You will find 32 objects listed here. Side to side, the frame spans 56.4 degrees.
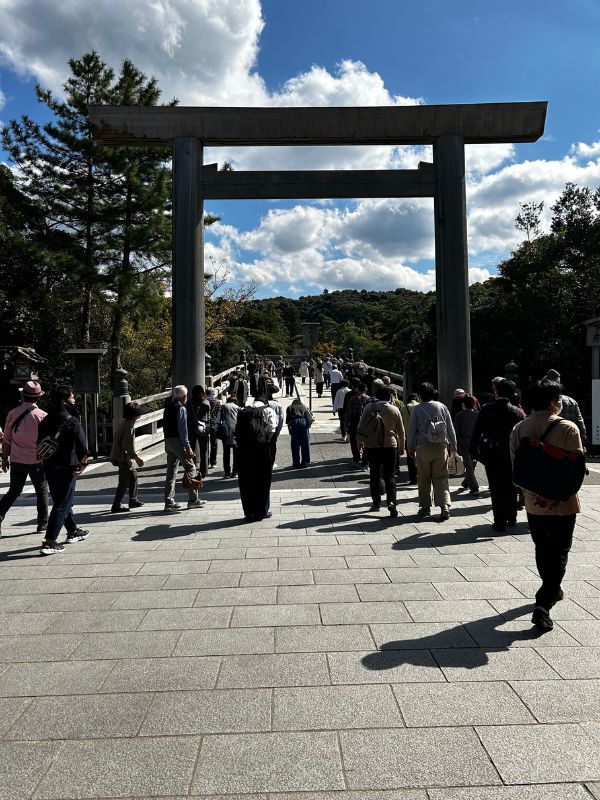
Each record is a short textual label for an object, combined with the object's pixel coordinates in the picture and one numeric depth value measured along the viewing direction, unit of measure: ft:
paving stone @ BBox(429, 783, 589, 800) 6.66
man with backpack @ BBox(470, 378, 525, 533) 19.02
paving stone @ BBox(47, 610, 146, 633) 11.75
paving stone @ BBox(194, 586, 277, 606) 13.00
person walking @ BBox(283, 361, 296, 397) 77.91
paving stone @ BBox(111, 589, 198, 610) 12.98
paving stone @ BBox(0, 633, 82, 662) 10.55
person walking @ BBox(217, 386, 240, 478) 29.14
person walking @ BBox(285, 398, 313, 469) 31.19
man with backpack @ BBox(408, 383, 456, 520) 19.92
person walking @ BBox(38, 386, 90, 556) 17.04
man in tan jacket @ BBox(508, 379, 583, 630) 11.30
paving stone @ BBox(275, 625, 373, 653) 10.59
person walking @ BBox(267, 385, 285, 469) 21.80
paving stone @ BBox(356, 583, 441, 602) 13.06
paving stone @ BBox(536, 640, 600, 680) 9.57
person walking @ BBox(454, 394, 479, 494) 23.76
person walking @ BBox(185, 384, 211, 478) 24.52
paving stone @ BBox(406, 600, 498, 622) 11.91
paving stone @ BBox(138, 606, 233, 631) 11.76
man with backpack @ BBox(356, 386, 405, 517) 20.86
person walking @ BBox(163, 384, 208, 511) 22.22
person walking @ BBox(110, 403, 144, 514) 21.71
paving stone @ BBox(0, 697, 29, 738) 8.39
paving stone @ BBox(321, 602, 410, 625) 11.85
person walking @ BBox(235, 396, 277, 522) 20.54
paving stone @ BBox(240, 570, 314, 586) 14.20
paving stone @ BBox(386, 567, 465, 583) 14.24
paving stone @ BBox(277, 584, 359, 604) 13.01
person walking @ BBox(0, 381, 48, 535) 18.60
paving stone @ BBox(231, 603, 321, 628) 11.80
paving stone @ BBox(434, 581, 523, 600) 13.09
